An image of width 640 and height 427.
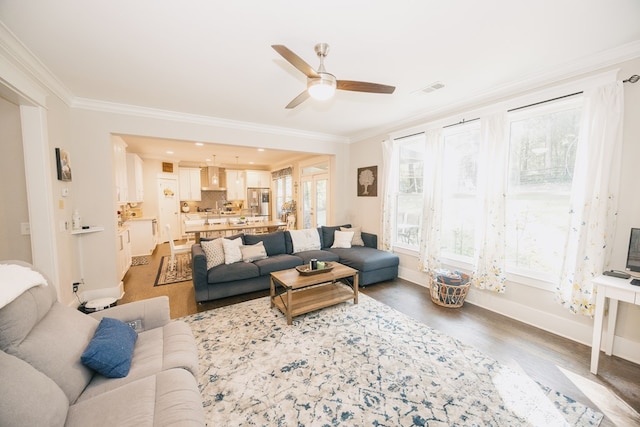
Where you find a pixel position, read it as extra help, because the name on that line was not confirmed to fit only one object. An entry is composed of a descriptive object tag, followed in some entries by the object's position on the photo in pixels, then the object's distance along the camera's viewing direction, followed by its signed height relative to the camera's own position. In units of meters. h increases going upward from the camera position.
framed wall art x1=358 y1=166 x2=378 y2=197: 5.01 +0.28
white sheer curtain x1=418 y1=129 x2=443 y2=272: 3.69 -0.12
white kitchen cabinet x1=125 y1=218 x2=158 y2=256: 5.98 -1.11
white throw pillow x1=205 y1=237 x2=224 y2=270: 3.48 -0.86
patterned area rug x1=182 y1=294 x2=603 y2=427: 1.66 -1.49
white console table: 1.87 -0.76
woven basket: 3.22 -1.30
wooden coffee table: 2.87 -1.35
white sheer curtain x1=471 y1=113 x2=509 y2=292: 2.97 -0.11
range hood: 8.20 +0.48
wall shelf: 3.22 -0.54
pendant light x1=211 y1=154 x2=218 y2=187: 8.20 +0.45
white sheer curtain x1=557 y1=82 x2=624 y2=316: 2.23 +0.03
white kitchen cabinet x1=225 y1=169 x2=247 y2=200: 8.60 +0.27
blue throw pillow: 1.35 -0.93
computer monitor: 2.04 -0.44
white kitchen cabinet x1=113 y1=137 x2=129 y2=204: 4.11 +0.40
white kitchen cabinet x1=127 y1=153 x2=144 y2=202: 5.68 +0.30
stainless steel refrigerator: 9.04 -0.30
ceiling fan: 1.75 +0.93
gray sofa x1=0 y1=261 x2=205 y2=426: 0.97 -0.91
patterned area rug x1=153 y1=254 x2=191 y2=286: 4.27 -1.54
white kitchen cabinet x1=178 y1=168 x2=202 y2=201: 7.93 +0.28
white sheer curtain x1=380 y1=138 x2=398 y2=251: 4.55 +0.13
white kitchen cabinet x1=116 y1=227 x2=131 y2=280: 4.01 -1.10
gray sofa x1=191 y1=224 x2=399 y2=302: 3.34 -1.09
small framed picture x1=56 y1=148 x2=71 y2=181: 2.90 +0.31
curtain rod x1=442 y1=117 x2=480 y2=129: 3.30 +1.03
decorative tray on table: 3.12 -0.99
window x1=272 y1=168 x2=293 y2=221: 8.08 +0.08
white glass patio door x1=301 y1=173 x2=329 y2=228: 6.27 -0.16
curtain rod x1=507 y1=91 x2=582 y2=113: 2.47 +1.05
